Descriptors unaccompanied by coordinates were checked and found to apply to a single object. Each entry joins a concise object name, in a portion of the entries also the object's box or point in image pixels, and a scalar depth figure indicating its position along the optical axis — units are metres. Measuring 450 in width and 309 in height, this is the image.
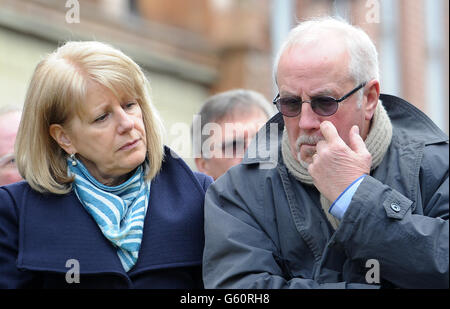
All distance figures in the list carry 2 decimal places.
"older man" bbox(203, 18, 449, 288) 5.51
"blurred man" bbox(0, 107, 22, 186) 8.03
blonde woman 6.23
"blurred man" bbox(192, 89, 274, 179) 9.22
